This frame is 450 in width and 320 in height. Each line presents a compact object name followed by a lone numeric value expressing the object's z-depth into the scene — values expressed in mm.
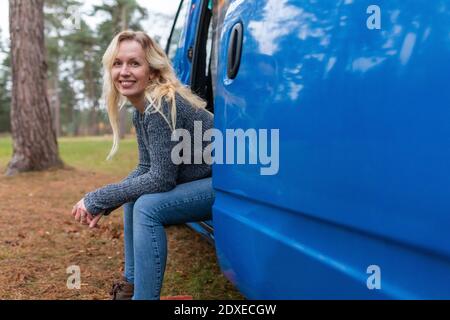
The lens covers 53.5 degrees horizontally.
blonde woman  1752
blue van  844
